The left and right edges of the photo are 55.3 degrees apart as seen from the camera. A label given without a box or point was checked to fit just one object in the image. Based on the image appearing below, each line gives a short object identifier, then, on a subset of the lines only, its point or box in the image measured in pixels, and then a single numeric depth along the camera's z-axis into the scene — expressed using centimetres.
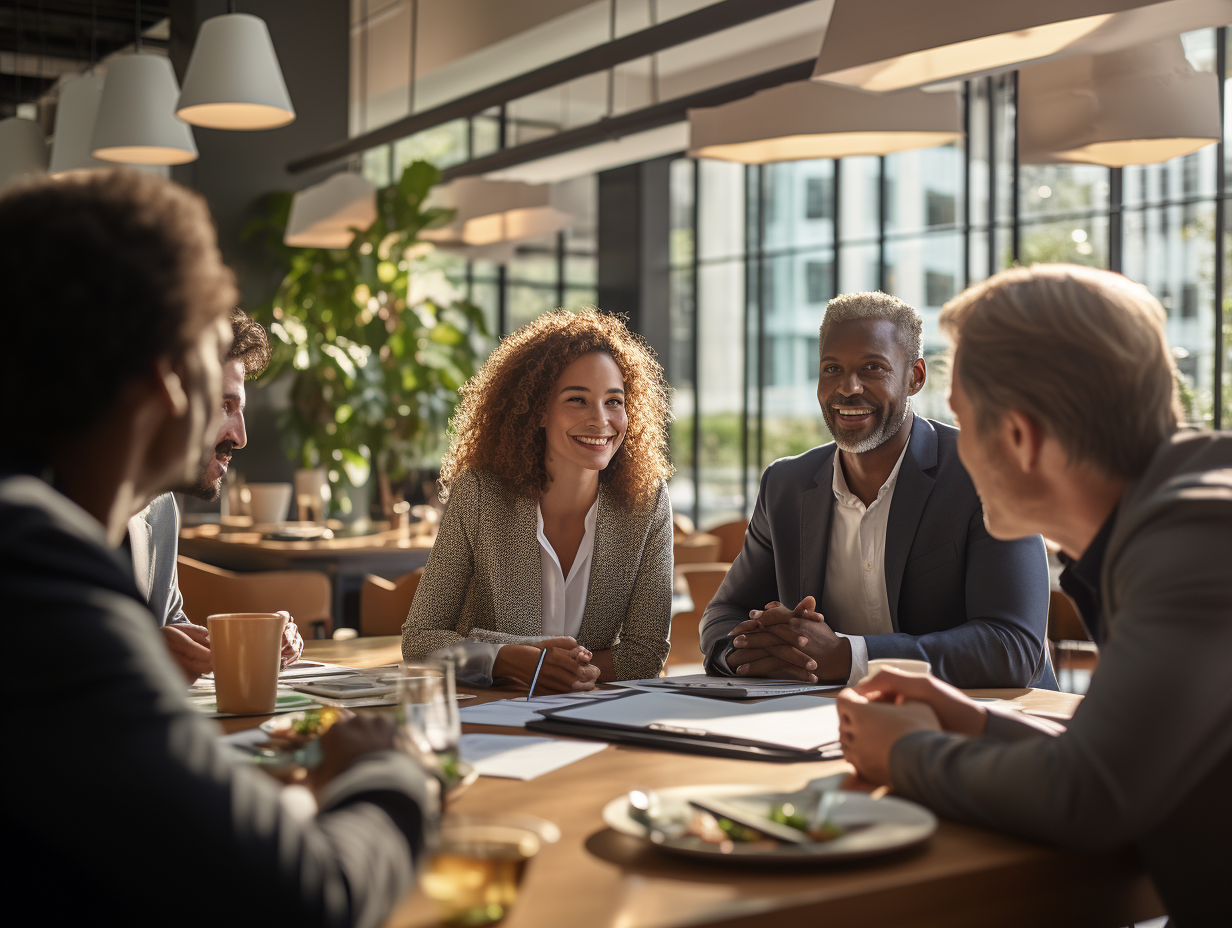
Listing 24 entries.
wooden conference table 98
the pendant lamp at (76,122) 530
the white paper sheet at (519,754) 142
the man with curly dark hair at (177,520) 226
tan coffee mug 173
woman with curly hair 256
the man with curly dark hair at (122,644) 79
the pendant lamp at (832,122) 312
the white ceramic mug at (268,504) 623
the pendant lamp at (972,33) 192
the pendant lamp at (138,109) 468
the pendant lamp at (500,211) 630
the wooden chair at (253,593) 337
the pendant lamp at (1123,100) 328
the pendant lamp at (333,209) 679
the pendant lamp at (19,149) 599
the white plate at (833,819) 106
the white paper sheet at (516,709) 173
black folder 150
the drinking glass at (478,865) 93
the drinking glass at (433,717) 124
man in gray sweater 116
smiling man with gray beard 212
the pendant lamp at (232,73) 433
